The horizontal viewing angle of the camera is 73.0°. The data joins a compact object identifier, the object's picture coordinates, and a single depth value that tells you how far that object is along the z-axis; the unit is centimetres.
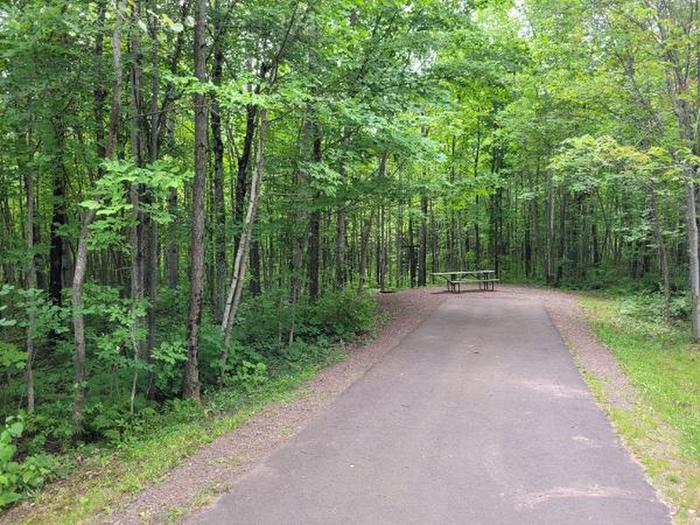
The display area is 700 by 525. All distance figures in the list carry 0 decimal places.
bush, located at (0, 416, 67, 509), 447
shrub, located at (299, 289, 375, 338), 1125
